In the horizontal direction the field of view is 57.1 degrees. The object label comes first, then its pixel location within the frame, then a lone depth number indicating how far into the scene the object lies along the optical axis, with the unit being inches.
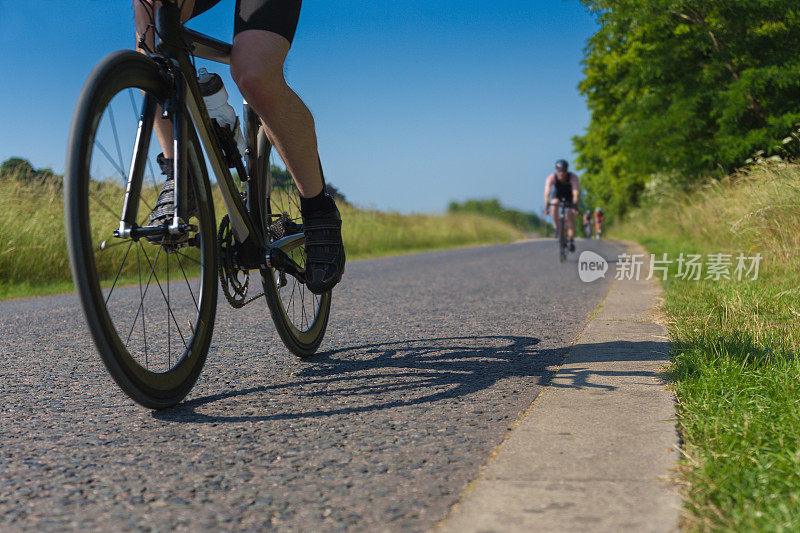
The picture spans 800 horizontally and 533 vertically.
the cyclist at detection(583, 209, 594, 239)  1537.9
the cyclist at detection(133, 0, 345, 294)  100.6
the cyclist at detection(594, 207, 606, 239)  1549.0
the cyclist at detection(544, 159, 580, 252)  521.0
